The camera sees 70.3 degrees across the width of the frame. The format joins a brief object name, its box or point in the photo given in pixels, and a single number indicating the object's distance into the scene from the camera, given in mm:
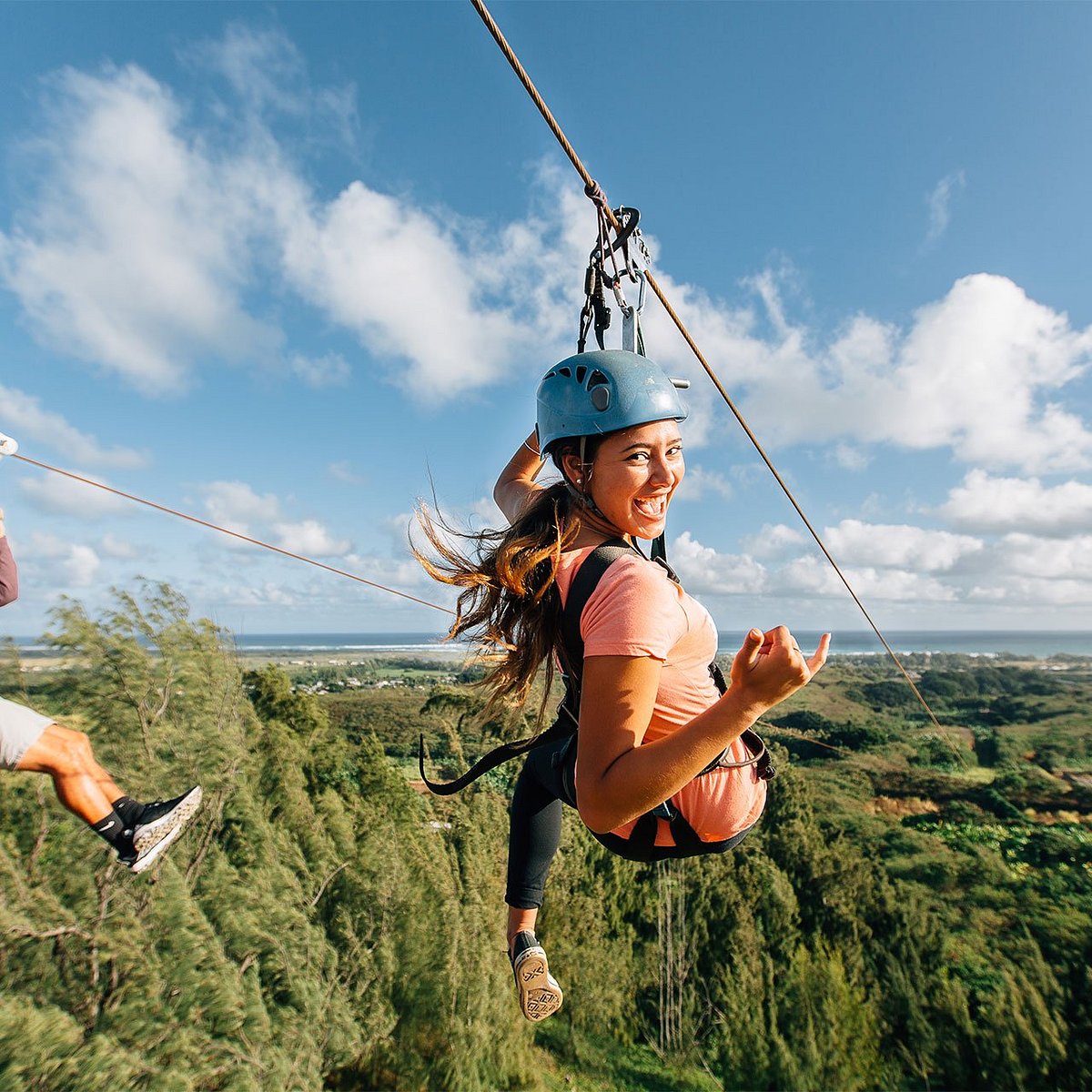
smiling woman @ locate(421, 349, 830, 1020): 1353
